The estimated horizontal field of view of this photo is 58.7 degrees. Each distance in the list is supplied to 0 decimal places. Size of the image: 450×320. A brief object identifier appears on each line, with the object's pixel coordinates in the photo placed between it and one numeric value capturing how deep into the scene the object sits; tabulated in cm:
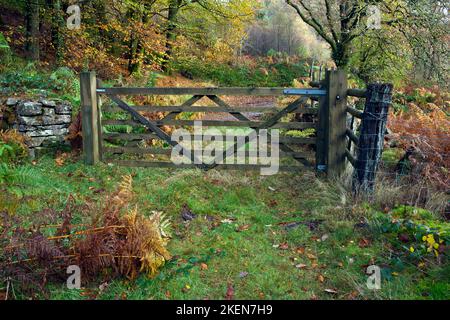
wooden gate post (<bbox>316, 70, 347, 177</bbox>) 626
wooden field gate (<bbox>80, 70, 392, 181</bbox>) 631
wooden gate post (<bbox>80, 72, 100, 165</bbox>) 673
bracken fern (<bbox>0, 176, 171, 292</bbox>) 358
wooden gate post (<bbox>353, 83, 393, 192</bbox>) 539
